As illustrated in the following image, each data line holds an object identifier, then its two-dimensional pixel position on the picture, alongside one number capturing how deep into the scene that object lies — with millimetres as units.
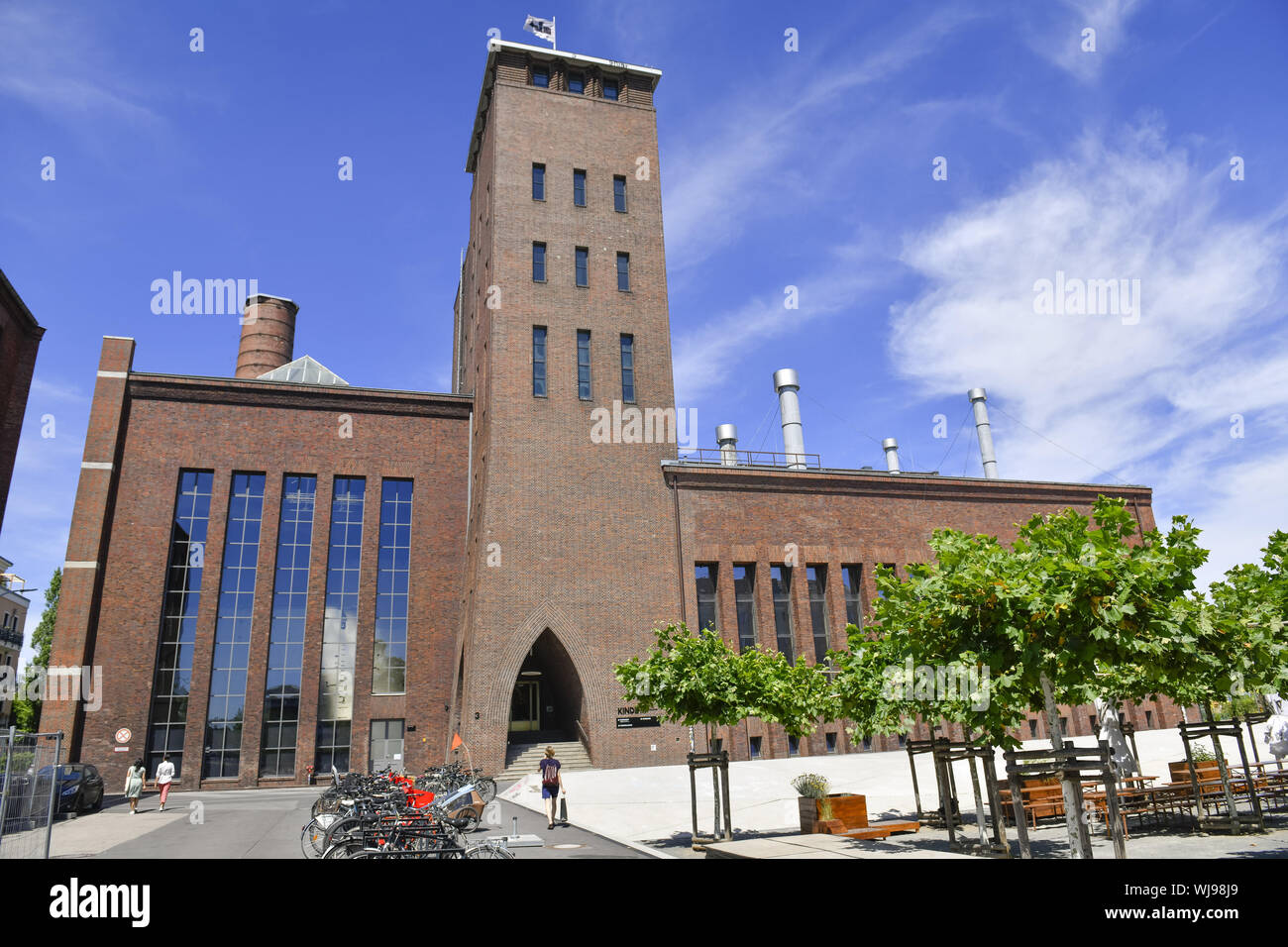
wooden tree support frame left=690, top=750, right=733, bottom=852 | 14492
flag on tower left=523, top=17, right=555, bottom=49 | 38250
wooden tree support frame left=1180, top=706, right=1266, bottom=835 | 13969
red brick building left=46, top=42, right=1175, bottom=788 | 29703
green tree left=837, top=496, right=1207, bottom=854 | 8016
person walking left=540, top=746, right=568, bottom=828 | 17594
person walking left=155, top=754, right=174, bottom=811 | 23938
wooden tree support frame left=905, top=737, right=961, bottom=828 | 16547
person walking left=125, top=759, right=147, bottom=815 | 23141
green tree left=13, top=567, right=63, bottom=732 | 45250
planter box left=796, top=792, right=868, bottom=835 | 14766
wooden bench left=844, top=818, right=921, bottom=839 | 14367
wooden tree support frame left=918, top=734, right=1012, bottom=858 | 12359
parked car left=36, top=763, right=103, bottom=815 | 21750
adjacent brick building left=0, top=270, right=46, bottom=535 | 15883
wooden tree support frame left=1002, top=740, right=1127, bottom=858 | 8297
